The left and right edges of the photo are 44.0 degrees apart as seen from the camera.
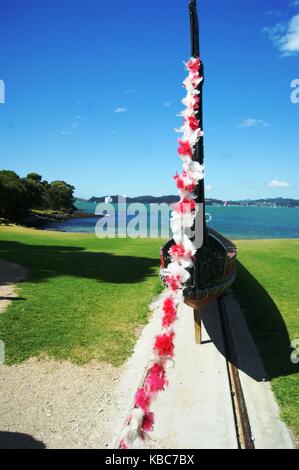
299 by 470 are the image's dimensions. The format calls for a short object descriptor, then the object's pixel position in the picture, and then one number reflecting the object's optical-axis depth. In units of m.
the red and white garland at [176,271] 4.68
